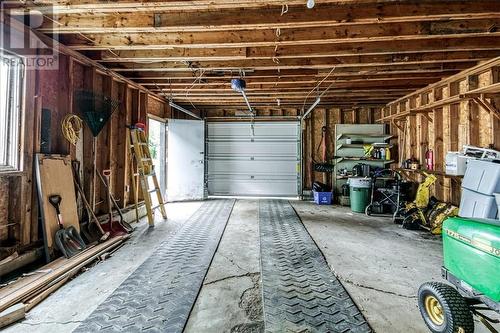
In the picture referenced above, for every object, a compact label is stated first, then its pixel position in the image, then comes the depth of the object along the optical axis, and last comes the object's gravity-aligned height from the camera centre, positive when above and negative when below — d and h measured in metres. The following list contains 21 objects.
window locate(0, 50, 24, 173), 2.66 +0.65
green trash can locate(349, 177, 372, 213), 5.75 -0.46
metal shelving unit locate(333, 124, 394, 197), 6.91 +0.81
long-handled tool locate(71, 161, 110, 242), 3.42 -0.59
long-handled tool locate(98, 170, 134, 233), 3.98 -0.44
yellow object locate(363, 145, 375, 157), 6.70 +0.60
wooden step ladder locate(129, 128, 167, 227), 4.52 +0.16
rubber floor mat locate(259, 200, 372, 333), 1.83 -1.08
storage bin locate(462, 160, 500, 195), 2.79 -0.05
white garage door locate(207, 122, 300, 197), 7.57 +0.42
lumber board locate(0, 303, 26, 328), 1.82 -1.06
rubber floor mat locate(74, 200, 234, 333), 1.81 -1.08
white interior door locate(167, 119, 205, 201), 6.84 +0.35
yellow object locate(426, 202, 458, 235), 4.11 -0.71
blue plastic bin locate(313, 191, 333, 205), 6.81 -0.70
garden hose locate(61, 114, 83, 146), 3.26 +0.59
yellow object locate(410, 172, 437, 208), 4.67 -0.45
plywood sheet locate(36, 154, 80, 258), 2.79 -0.22
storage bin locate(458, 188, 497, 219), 2.79 -0.39
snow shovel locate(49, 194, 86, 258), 2.86 -0.79
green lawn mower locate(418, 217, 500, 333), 1.42 -0.66
